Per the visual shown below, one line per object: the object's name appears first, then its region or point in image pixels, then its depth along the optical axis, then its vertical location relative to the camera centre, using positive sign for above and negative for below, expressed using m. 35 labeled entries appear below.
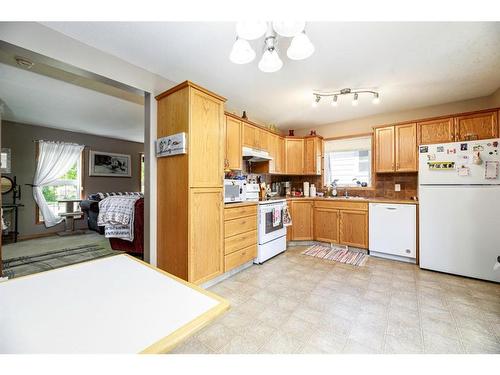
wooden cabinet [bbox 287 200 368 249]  3.49 -0.62
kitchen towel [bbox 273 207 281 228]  3.30 -0.46
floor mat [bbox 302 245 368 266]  3.18 -1.09
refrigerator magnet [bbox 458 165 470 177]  2.54 +0.17
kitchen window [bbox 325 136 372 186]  4.06 +0.50
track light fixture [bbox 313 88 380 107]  2.93 +1.30
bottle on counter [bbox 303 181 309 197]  4.47 -0.03
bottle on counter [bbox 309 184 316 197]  4.39 -0.09
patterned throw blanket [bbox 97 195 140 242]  3.29 -0.46
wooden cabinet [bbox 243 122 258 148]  3.37 +0.84
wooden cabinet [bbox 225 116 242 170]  3.05 +0.65
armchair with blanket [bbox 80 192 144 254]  3.24 -0.82
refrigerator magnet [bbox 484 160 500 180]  2.40 +0.18
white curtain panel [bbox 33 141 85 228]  4.71 +0.49
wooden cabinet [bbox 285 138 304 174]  4.34 +0.62
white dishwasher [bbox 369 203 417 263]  3.03 -0.67
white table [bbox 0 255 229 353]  0.52 -0.37
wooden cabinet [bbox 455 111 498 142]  2.86 +0.81
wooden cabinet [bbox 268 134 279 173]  3.94 +0.67
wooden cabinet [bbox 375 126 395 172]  3.50 +0.61
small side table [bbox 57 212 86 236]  4.89 -0.80
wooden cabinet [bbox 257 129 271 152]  3.68 +0.84
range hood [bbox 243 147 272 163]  3.35 +0.53
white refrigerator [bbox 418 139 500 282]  2.42 -0.27
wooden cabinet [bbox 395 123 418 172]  3.30 +0.60
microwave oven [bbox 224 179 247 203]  2.68 -0.04
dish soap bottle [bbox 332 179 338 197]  4.24 -0.03
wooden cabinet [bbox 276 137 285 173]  4.17 +0.60
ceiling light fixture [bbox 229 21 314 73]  1.35 +1.01
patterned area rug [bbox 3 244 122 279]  2.82 -1.06
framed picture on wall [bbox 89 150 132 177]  5.56 +0.67
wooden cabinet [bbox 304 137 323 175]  4.26 +0.63
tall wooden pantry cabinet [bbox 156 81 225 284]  2.16 +0.01
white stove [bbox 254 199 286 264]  3.09 -0.67
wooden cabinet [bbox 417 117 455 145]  3.08 +0.80
